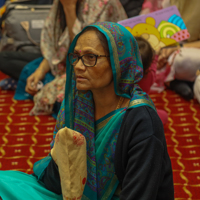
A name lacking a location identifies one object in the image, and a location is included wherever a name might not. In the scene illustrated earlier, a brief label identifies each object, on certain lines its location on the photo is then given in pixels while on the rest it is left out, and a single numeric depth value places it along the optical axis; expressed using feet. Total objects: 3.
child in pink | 8.34
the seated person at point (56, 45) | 10.31
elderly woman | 6.34
